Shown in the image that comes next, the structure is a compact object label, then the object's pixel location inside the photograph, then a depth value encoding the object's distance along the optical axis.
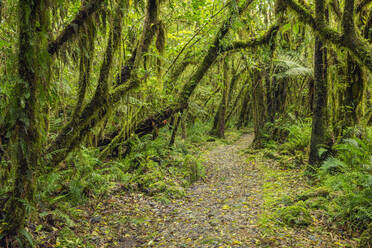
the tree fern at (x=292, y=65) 8.17
